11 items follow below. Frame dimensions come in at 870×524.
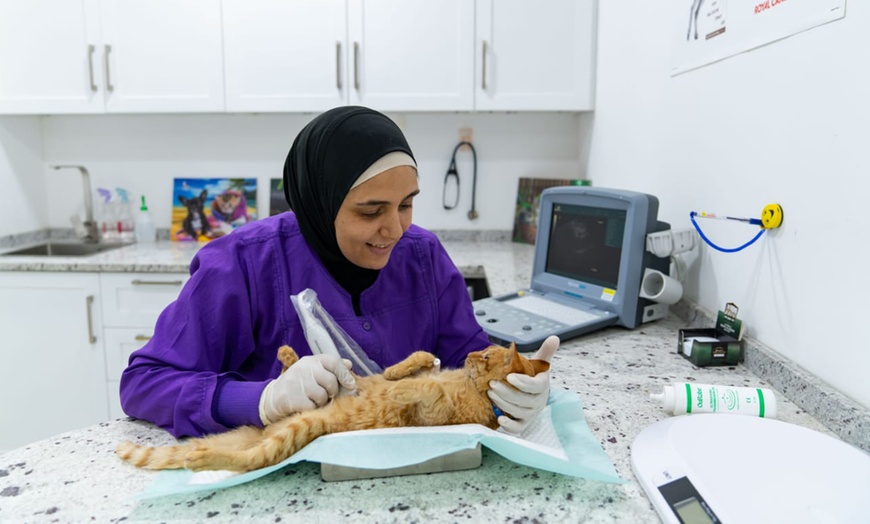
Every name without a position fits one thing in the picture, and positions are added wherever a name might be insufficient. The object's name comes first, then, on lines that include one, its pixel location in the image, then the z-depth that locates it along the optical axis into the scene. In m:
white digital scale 0.80
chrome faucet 3.14
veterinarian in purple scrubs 0.99
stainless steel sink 3.07
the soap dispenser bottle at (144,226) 3.09
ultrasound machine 1.61
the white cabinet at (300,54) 2.70
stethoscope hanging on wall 3.13
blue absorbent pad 0.81
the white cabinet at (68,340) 2.58
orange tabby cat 0.83
